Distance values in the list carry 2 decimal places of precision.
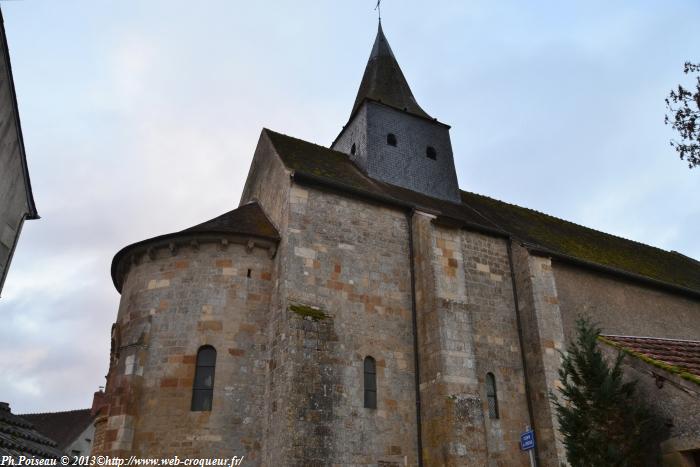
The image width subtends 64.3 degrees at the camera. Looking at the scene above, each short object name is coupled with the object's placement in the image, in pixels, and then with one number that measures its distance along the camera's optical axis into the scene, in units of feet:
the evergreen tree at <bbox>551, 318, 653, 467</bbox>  24.90
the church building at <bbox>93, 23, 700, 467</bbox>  38.73
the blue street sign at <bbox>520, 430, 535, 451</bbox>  32.19
